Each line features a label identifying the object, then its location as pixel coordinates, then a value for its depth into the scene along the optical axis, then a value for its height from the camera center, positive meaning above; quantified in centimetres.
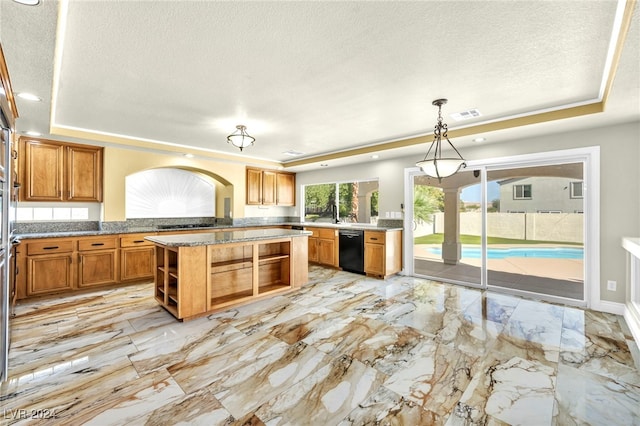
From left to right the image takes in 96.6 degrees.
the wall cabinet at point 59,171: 403 +63
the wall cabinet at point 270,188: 666 +64
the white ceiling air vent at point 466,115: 337 +121
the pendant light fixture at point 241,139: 379 +100
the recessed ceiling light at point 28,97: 260 +109
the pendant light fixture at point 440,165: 306 +54
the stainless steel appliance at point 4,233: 204 -15
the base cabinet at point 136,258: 456 -74
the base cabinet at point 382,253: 503 -71
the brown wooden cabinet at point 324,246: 586 -70
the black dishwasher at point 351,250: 538 -71
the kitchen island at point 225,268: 317 -71
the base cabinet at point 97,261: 420 -73
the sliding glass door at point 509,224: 392 -17
